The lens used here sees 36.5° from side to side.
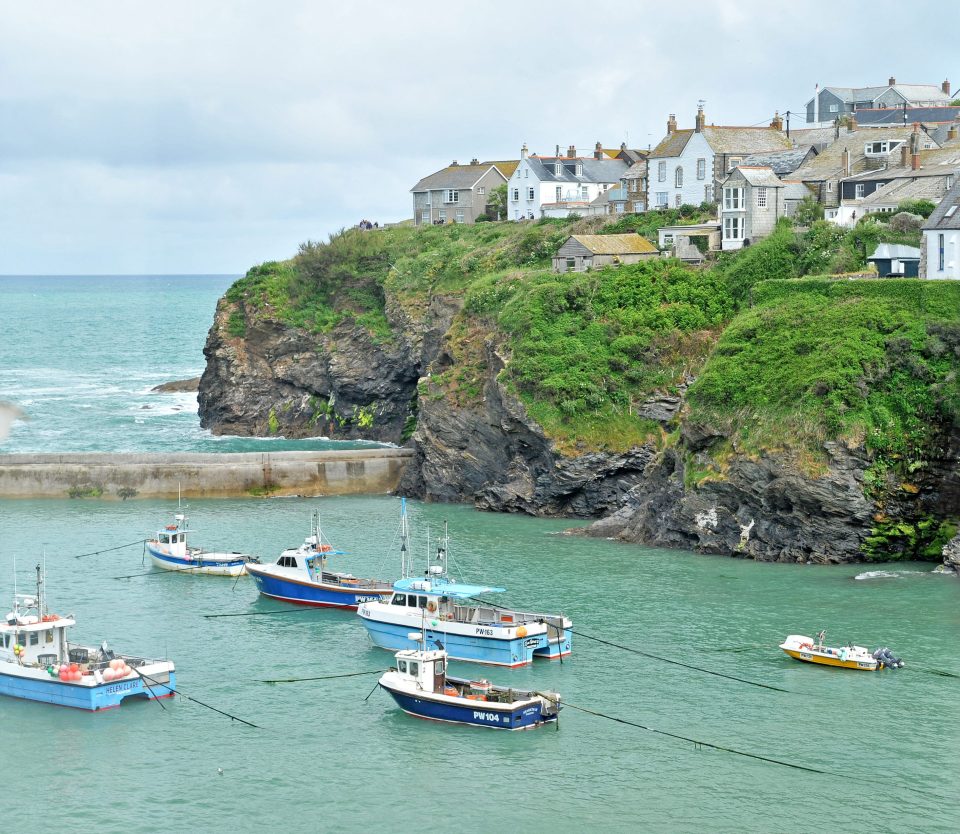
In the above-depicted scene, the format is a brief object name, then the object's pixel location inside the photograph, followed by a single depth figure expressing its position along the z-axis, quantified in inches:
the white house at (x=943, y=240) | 3147.1
